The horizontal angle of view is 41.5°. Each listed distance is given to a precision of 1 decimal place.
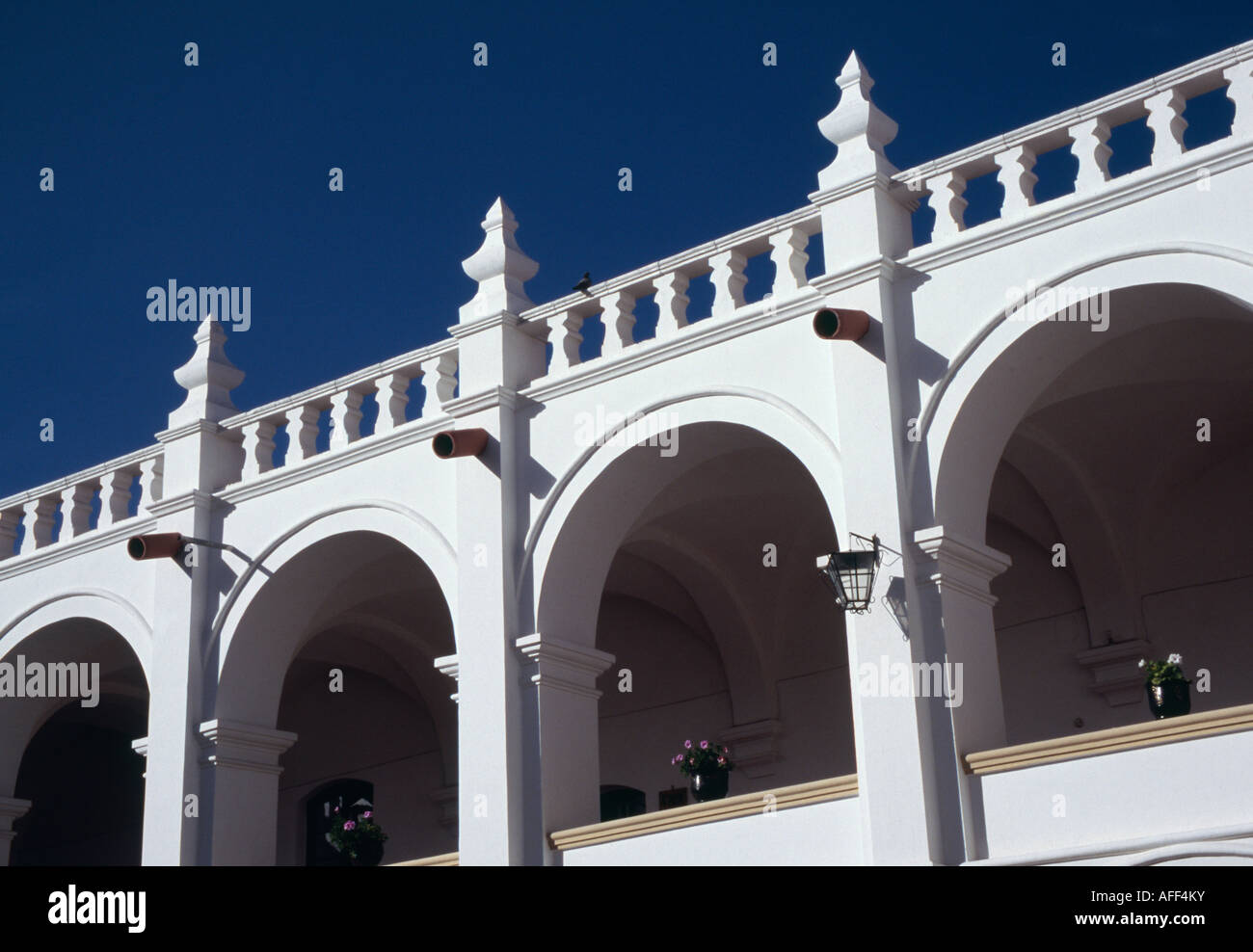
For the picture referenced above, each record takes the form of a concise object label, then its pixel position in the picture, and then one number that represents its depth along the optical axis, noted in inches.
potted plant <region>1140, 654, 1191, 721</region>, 454.6
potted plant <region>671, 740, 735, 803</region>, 516.4
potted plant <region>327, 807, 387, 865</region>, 580.4
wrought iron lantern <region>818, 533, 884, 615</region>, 442.6
